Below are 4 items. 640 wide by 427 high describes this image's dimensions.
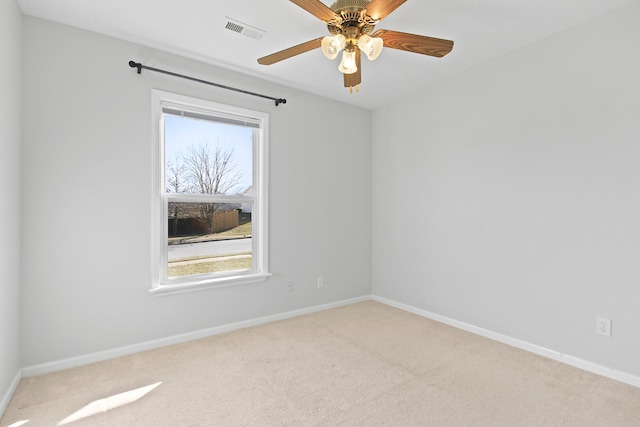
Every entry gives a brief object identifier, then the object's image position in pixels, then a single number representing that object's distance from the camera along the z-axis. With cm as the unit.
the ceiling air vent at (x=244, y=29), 246
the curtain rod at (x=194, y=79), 267
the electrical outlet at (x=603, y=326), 236
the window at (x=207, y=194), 293
